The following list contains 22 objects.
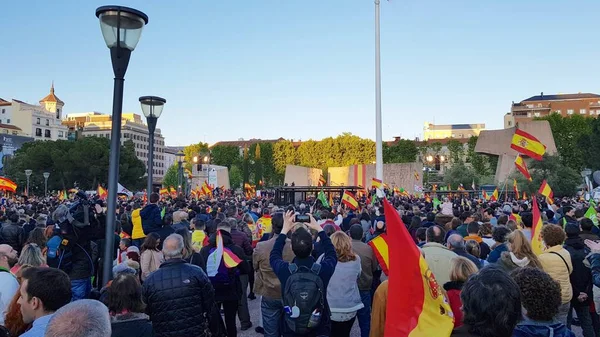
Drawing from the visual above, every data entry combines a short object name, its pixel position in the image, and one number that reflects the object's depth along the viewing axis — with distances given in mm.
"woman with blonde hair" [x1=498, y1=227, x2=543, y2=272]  5062
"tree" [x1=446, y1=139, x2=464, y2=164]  97756
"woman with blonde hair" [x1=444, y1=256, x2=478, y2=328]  3934
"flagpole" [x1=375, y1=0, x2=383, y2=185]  28250
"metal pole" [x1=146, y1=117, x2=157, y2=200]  9555
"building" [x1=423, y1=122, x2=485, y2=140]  153000
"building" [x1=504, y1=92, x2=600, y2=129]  107375
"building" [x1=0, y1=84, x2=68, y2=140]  105500
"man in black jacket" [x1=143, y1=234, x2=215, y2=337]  4344
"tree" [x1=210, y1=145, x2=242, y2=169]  106438
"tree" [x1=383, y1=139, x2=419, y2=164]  94038
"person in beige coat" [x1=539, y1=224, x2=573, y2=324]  5379
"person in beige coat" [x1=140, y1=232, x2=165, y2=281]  6391
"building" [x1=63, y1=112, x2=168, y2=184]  139500
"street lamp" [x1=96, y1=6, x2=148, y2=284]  5383
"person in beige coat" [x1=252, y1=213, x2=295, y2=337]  5848
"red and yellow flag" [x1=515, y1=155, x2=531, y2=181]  19653
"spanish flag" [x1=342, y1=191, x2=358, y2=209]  17275
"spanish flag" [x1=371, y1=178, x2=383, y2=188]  22950
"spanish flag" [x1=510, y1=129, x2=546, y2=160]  18719
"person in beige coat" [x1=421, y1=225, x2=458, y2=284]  4824
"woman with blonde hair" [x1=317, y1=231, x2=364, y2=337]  5312
